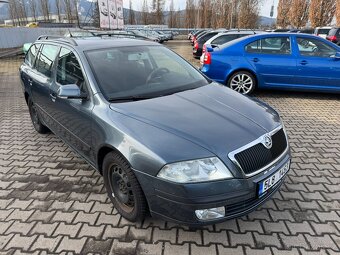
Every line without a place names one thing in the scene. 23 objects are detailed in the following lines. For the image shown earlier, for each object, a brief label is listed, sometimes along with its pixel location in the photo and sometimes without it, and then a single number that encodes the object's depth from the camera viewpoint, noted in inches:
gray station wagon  90.4
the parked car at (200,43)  589.7
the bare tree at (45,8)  2325.3
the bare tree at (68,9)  2206.9
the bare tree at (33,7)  2519.7
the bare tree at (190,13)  2544.3
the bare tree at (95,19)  1561.3
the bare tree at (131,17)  2732.8
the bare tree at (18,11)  2544.3
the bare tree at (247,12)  1683.1
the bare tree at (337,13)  1291.8
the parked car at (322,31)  806.2
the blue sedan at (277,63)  269.1
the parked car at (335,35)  723.4
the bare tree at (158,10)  2773.1
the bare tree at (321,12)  1390.3
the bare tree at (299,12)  1545.3
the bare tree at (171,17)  2827.3
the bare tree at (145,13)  2783.0
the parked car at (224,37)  425.4
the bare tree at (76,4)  2172.7
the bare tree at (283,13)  1708.9
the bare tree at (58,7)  2289.6
